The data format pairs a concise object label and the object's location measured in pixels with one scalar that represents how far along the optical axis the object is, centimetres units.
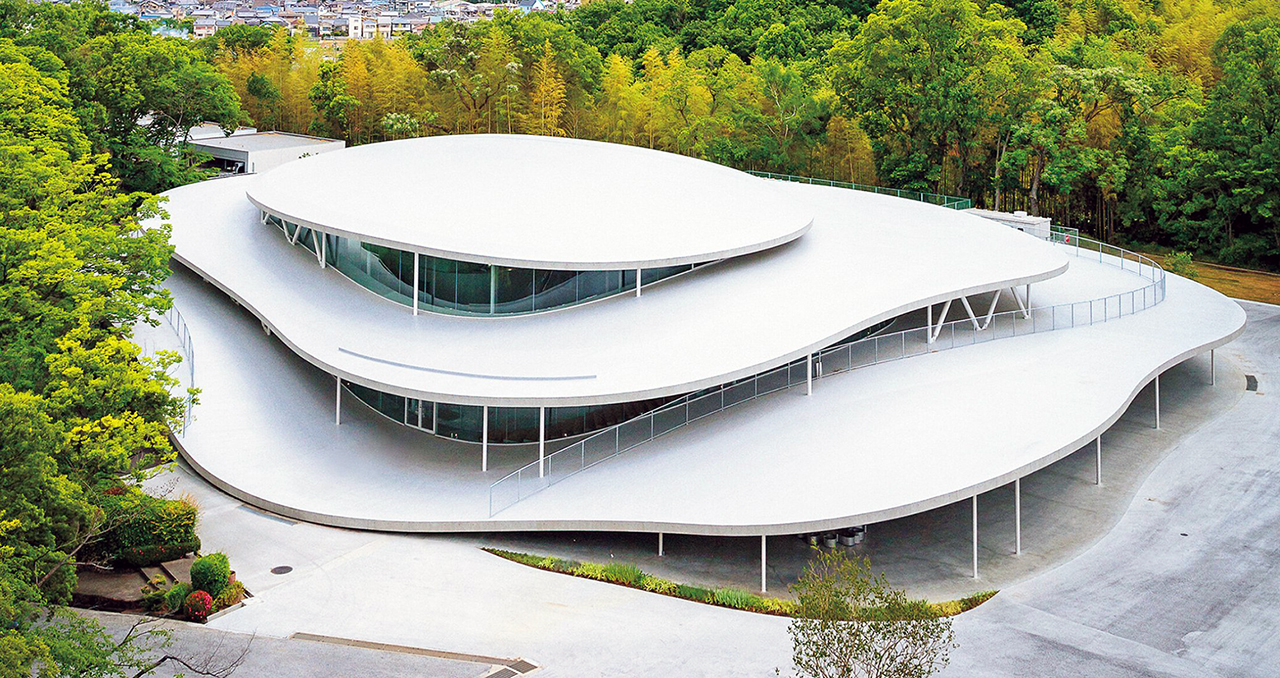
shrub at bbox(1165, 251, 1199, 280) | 4538
